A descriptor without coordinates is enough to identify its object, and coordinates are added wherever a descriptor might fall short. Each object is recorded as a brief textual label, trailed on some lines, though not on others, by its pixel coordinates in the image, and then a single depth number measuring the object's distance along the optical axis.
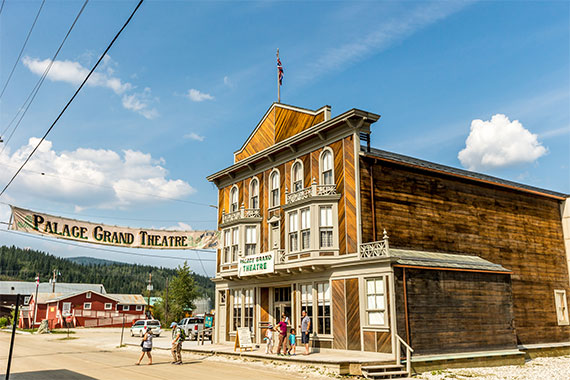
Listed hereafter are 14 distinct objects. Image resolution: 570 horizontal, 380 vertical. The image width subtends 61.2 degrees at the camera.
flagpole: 30.82
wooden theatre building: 21.67
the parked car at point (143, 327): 47.41
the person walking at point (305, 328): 22.30
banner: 27.23
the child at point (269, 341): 22.82
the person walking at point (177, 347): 21.47
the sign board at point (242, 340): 24.20
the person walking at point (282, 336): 22.09
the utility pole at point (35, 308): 72.75
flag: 31.52
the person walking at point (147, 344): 20.70
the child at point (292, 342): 22.20
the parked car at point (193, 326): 38.88
